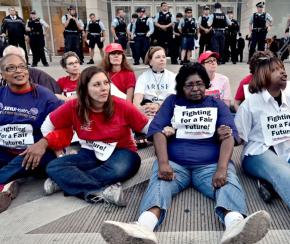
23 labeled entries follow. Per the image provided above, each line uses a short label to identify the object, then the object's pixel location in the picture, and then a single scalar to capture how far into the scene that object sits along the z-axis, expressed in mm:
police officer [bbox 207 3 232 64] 9945
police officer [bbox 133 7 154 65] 10062
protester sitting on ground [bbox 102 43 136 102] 4492
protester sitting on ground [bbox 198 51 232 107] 3961
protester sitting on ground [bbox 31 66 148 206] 2695
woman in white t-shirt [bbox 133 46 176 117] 4312
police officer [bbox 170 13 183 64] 10334
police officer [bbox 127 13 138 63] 10464
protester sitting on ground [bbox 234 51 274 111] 3160
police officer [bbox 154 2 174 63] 9925
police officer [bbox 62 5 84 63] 10164
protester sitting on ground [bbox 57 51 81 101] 4273
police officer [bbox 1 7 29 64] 9984
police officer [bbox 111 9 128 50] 10820
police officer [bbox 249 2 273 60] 10039
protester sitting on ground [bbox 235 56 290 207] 2736
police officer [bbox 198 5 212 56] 10078
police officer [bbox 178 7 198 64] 10005
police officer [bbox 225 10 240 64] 10641
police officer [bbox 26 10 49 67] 10195
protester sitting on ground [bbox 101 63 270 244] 2215
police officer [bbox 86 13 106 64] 10906
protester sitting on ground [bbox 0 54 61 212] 2920
